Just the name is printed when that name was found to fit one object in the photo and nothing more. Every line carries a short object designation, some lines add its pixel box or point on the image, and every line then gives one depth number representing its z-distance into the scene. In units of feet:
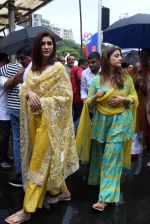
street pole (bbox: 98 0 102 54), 34.32
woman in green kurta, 13.42
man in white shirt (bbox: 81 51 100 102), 18.51
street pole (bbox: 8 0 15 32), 28.96
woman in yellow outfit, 12.41
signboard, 51.71
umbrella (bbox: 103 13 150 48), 16.24
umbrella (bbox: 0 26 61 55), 18.38
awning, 29.45
